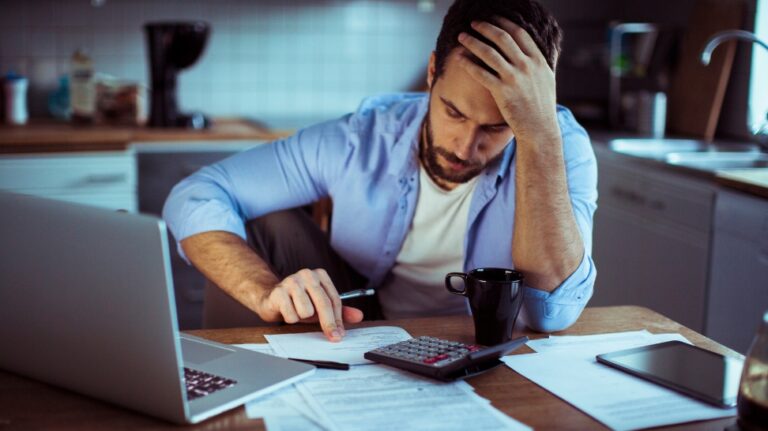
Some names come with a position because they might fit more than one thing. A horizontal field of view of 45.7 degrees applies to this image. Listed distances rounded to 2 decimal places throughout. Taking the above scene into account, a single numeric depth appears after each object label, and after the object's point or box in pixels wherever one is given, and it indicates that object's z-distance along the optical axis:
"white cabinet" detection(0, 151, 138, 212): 3.15
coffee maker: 3.48
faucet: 2.90
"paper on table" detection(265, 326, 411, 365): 1.26
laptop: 0.96
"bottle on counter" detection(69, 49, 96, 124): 3.58
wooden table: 1.02
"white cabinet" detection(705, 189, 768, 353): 2.58
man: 1.53
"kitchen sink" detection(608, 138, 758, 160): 3.38
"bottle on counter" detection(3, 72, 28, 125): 3.54
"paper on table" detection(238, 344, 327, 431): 1.01
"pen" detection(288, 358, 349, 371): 1.20
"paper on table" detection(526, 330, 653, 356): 1.33
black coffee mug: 1.30
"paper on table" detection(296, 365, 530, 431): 1.02
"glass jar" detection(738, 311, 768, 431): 0.95
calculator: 1.17
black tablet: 1.14
